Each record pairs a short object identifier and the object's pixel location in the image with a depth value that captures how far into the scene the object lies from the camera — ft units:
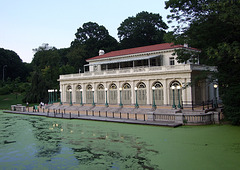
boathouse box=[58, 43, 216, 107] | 97.47
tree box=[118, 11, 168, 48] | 237.25
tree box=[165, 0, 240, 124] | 62.08
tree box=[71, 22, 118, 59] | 246.88
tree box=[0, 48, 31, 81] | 279.90
